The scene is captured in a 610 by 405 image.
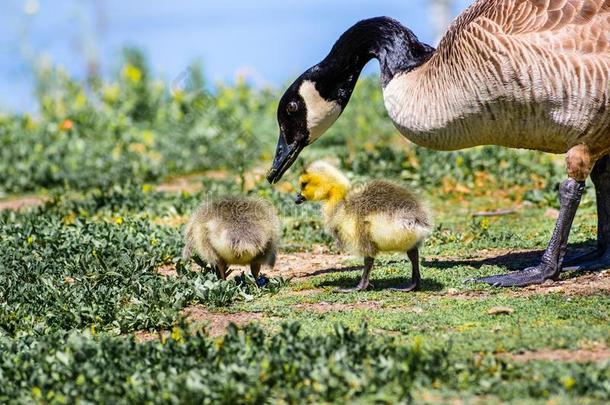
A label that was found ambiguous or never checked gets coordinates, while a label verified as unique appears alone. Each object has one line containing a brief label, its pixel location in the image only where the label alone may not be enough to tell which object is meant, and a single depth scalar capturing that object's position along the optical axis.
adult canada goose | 13.13
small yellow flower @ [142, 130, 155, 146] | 29.19
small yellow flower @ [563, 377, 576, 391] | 8.76
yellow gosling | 13.07
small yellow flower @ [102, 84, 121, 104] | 33.84
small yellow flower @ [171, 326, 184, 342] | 10.49
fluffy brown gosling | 13.68
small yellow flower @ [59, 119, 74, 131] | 29.40
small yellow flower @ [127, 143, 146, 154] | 28.61
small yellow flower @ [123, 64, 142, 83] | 34.81
